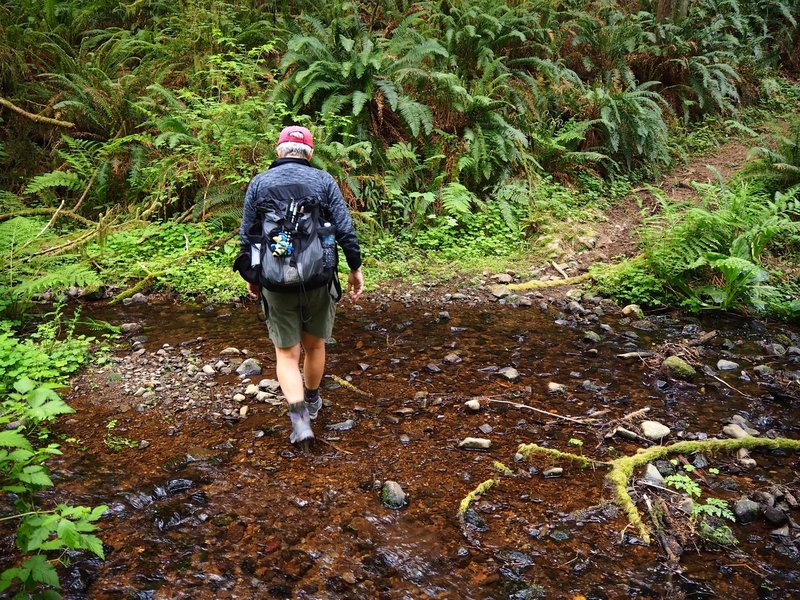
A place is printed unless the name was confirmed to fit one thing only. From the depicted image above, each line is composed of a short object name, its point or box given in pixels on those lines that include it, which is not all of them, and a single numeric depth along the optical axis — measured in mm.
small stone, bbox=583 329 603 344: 5636
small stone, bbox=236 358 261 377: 4883
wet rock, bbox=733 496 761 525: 3008
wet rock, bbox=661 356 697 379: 4859
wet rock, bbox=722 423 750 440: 3820
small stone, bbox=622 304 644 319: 6324
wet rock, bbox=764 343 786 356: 5355
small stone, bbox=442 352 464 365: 5172
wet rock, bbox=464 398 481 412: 4266
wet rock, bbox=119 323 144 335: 5723
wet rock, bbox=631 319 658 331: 5996
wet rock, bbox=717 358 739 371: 4992
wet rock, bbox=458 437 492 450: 3771
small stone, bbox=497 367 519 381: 4805
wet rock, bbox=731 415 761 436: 3939
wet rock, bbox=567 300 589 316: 6436
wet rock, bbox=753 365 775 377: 4883
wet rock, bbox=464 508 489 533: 2994
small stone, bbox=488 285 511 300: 6969
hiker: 3506
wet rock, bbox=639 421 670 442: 3824
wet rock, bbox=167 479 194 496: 3232
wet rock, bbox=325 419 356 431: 4047
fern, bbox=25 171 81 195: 7789
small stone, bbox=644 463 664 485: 3301
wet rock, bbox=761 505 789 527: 2963
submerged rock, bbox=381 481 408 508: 3180
